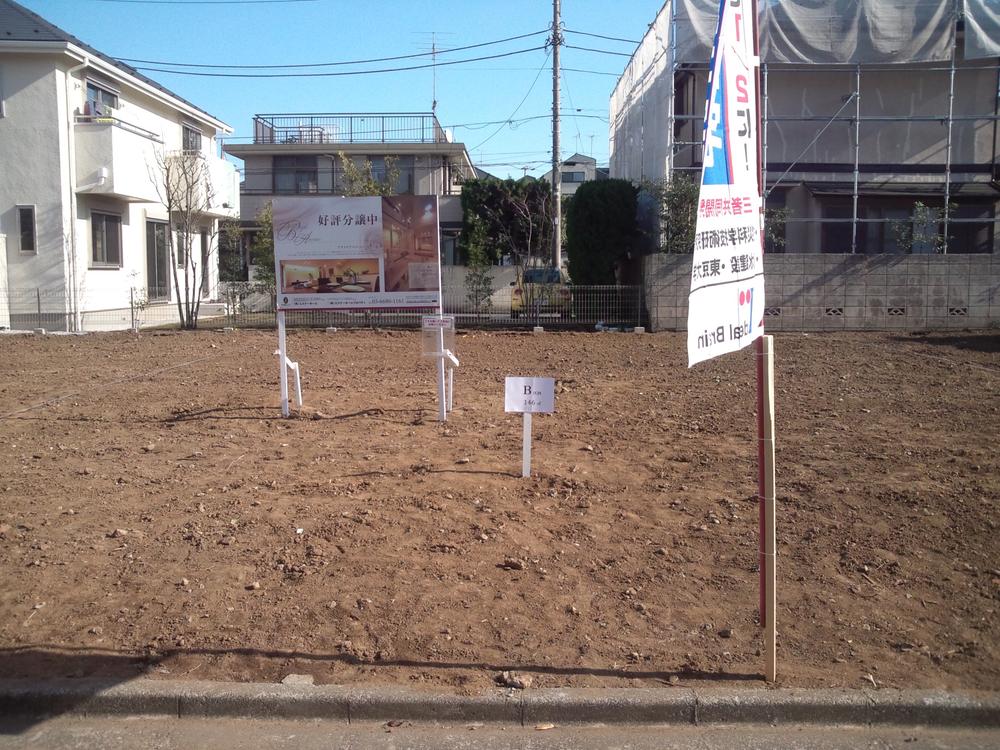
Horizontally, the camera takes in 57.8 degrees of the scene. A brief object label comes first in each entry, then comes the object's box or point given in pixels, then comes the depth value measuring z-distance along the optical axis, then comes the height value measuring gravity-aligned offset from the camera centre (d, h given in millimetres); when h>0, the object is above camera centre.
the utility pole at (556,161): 25459 +3883
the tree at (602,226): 21000 +1720
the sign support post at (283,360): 9828 -651
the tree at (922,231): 19062 +1502
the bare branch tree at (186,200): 21281 +2531
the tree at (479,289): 20938 +264
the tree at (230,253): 27384 +1890
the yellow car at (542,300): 20094 +7
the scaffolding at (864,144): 21672 +3834
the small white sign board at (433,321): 9812 -221
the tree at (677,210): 18719 +1862
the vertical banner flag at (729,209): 3953 +413
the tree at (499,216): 30672 +2894
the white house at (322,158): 34969 +5597
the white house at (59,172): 20125 +2954
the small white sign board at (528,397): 7246 -774
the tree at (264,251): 23406 +1356
